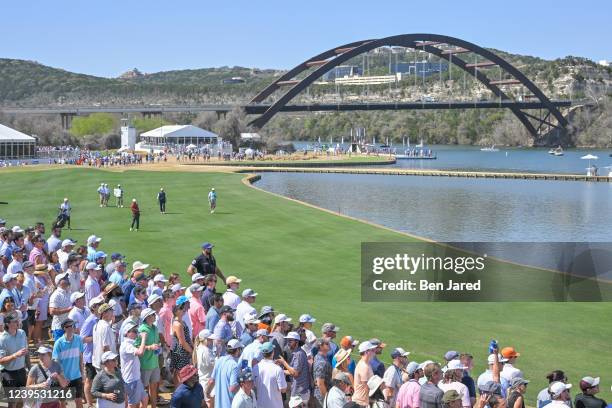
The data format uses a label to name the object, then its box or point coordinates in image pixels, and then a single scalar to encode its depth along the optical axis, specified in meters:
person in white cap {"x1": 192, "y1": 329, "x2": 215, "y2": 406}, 12.09
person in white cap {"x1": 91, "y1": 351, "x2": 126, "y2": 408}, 10.76
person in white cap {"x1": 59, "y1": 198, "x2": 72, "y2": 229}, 35.84
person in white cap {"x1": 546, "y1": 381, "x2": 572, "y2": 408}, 10.59
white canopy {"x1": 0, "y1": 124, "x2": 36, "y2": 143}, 87.00
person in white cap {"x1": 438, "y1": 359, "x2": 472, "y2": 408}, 11.13
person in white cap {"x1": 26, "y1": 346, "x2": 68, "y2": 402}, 10.98
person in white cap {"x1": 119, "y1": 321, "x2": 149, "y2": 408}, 11.85
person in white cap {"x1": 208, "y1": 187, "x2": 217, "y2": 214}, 44.81
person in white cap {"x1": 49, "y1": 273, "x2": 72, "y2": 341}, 13.71
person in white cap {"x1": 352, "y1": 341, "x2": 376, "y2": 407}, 11.24
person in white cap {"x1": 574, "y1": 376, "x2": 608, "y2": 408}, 11.01
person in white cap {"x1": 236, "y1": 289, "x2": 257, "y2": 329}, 13.64
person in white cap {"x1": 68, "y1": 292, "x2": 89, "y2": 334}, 12.80
